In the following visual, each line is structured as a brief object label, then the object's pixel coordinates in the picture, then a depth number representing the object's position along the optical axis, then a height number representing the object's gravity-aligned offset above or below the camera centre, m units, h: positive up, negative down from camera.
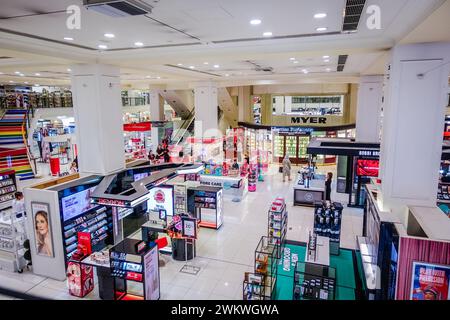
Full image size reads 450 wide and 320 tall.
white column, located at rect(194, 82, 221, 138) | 15.13 +0.24
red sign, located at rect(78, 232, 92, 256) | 6.47 -2.56
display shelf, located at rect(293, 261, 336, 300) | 5.27 -2.84
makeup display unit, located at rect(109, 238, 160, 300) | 5.74 -2.77
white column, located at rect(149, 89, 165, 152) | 20.30 +0.30
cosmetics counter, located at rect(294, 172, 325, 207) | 12.04 -2.98
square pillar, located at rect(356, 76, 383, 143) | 11.95 +0.42
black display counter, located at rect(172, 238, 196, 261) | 7.83 -3.30
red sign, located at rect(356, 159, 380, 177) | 11.93 -2.00
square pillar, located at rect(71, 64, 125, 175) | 8.01 +0.01
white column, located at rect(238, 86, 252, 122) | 22.77 +0.92
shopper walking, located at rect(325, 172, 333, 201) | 12.24 -2.87
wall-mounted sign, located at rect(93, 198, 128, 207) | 6.64 -1.84
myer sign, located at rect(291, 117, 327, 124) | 21.47 -0.37
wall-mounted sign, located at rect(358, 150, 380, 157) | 10.16 -1.24
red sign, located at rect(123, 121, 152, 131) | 17.41 -0.63
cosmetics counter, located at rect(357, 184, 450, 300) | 4.35 -2.08
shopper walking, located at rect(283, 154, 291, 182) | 16.34 -2.74
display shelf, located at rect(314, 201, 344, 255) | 8.48 -2.86
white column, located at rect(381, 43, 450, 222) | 5.59 -0.16
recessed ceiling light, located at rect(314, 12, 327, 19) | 4.52 +1.42
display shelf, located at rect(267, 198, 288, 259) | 8.23 -2.77
